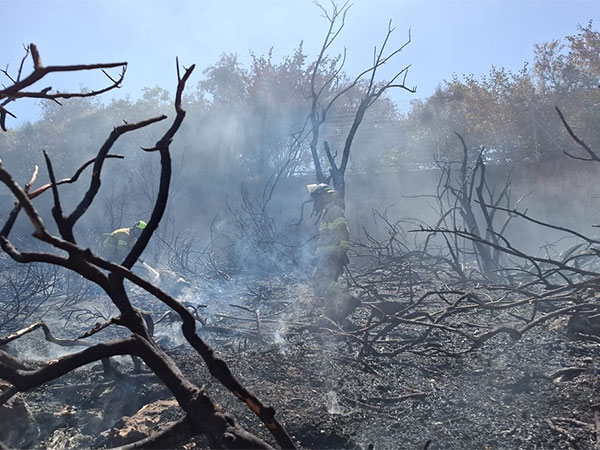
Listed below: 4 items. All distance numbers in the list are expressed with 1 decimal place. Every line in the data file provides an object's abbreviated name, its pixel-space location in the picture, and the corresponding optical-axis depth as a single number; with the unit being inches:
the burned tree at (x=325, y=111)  377.7
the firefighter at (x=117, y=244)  325.7
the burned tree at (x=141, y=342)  40.4
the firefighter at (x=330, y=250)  255.8
